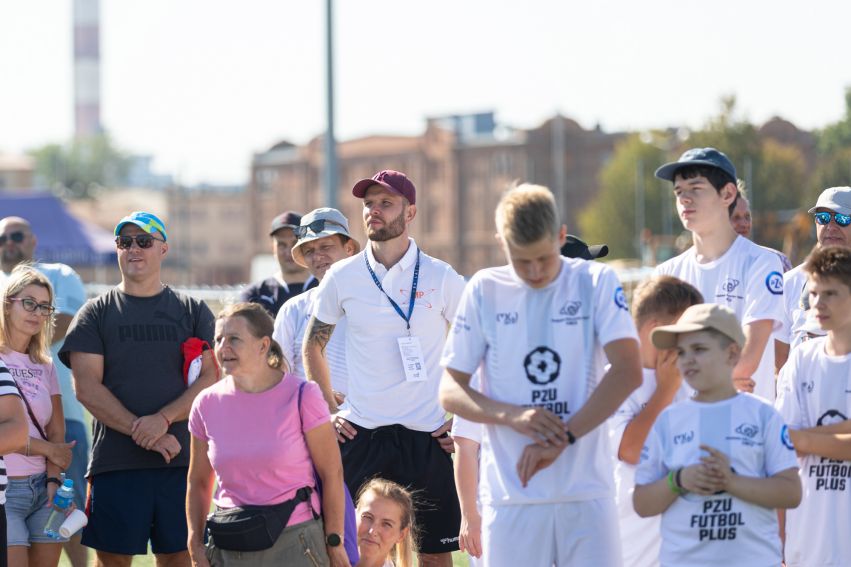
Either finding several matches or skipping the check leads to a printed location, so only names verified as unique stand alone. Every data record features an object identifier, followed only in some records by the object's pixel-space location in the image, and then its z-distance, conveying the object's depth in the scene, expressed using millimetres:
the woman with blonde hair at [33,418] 12844
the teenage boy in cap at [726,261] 10883
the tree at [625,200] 165625
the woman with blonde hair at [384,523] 12297
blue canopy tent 61000
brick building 183625
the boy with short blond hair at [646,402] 9500
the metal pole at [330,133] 30984
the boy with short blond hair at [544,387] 8664
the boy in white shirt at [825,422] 9680
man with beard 12547
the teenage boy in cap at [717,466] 8648
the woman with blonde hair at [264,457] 10273
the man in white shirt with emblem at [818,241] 12234
